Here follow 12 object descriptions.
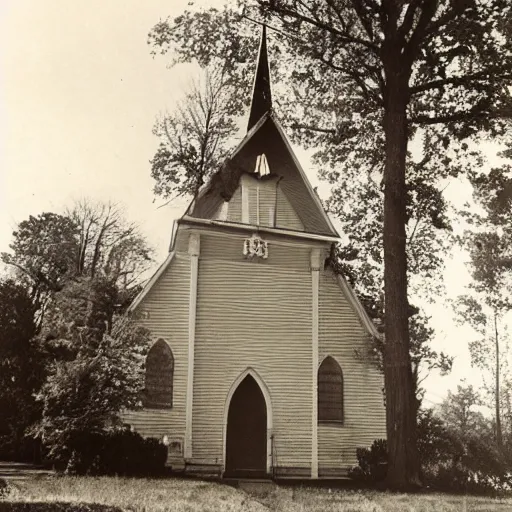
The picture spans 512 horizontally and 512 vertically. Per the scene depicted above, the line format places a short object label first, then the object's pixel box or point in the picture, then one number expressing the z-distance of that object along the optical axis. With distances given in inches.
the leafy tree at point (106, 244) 1016.2
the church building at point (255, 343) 708.0
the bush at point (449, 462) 583.2
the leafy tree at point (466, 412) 1067.9
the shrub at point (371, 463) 689.0
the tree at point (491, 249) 713.0
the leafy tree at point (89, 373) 597.3
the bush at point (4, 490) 381.1
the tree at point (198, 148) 780.0
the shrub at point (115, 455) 601.2
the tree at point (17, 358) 652.1
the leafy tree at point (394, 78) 610.5
